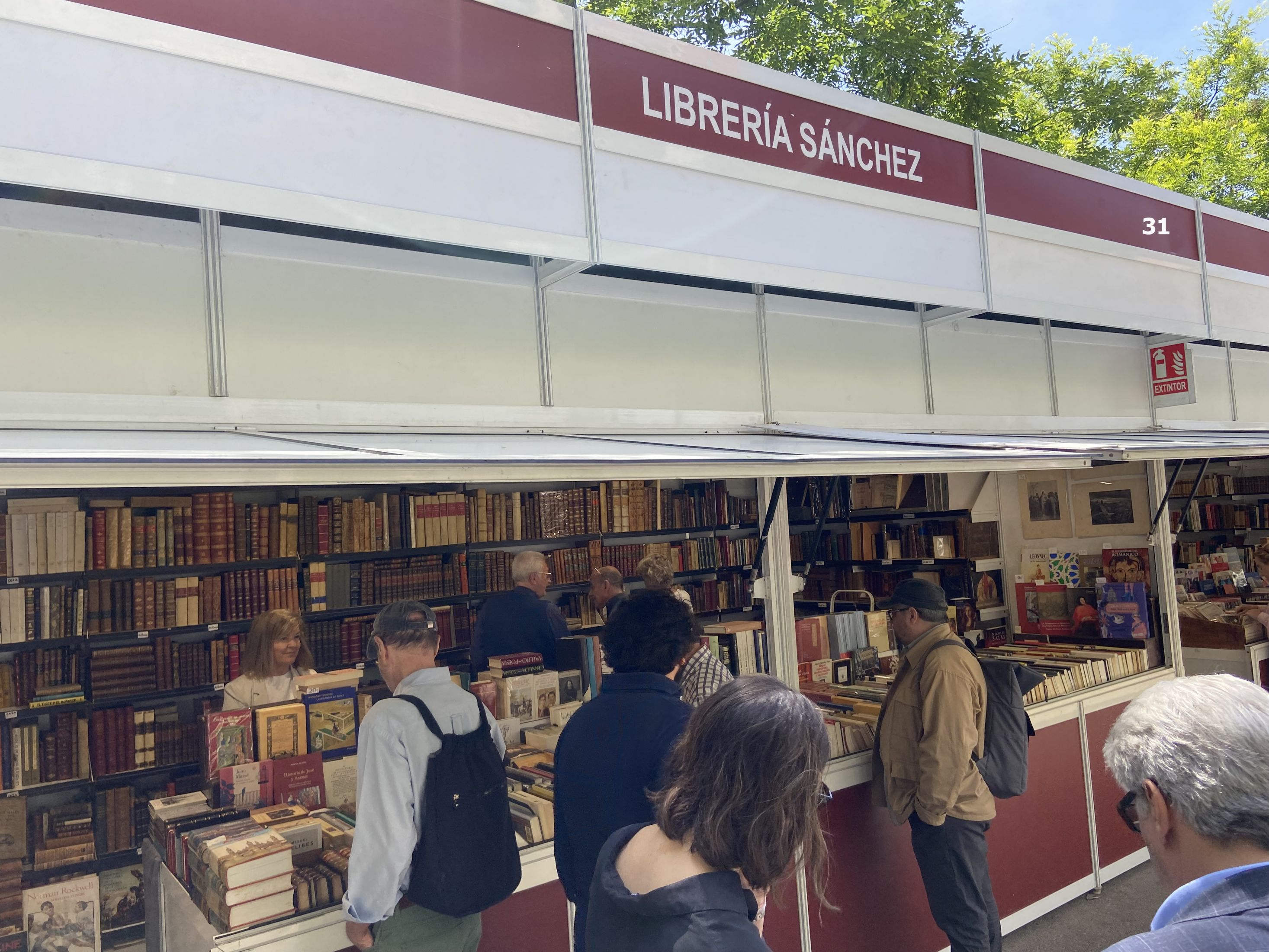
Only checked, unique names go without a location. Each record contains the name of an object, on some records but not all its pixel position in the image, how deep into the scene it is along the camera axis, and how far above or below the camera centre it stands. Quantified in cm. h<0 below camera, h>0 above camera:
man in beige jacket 322 -93
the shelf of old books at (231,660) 299 -56
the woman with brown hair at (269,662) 418 -53
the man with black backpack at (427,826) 228 -75
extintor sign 664 +93
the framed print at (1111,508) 547 -3
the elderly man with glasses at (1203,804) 115 -44
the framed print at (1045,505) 582 +1
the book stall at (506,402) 272 +58
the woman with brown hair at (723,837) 139 -52
